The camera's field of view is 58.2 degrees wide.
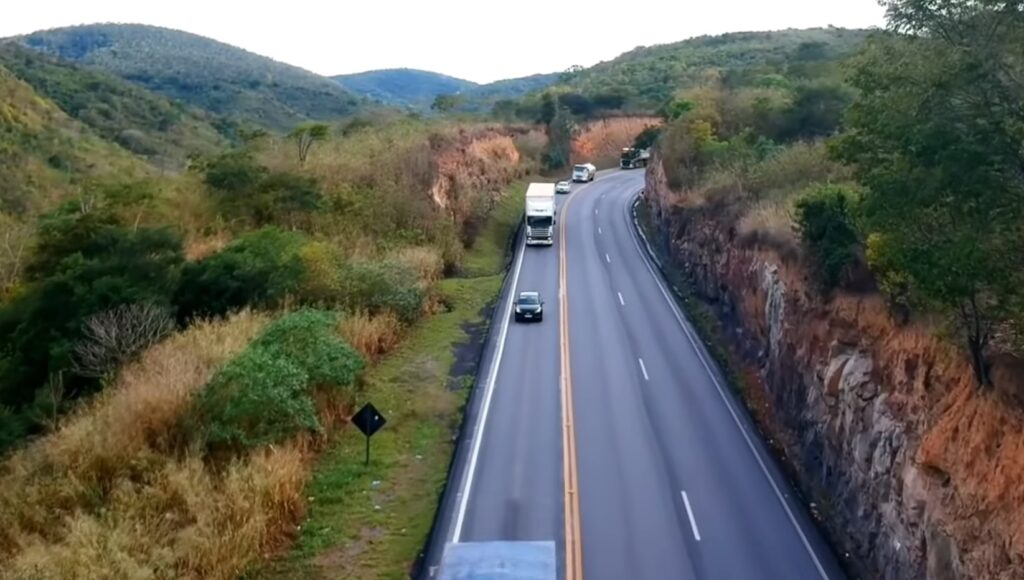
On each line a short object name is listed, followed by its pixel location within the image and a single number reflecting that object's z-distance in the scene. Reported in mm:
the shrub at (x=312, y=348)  24797
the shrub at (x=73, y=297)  27984
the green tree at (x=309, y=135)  54094
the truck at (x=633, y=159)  90250
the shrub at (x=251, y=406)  21406
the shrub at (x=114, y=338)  26297
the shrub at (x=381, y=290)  33875
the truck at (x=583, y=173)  79750
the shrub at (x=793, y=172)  34000
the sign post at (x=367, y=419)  23156
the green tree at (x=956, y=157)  14078
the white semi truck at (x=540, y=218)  52750
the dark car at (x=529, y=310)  37531
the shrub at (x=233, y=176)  41781
